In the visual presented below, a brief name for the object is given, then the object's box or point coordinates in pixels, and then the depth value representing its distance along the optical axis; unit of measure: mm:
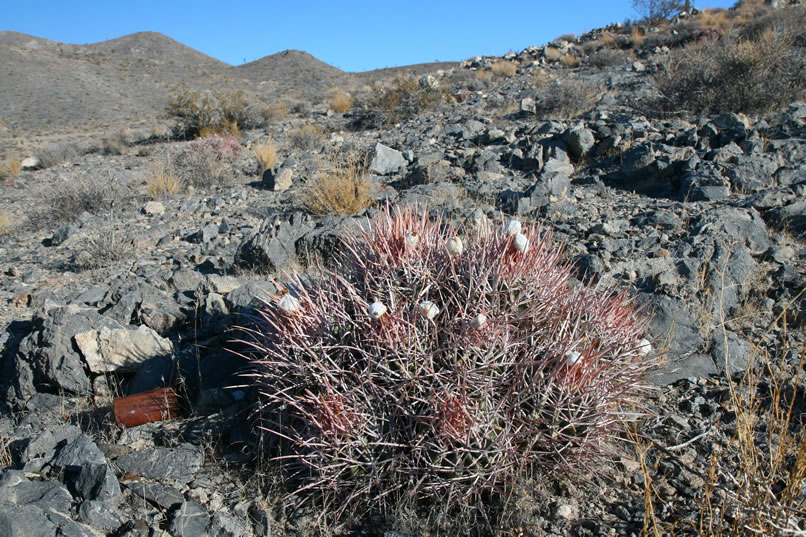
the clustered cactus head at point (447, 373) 2230
